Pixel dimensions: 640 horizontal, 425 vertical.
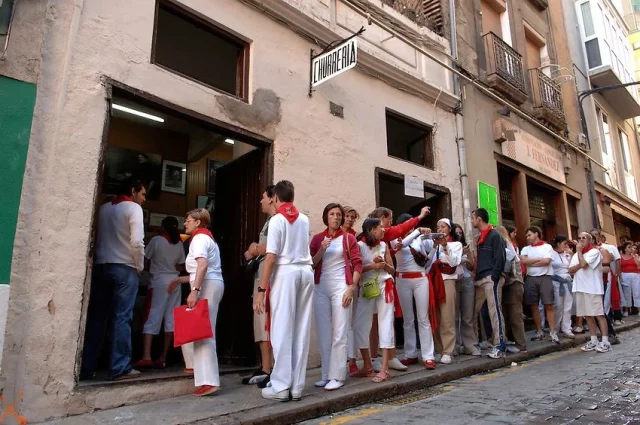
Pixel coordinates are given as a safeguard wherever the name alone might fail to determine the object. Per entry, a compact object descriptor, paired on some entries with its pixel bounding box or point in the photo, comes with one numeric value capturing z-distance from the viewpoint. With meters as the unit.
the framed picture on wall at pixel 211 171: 8.43
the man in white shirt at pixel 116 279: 4.40
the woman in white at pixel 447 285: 6.16
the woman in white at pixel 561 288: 8.36
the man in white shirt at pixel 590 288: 7.21
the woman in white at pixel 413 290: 5.80
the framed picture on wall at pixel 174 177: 8.02
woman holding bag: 4.31
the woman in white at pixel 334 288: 4.67
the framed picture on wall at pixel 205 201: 8.10
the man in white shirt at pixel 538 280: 7.99
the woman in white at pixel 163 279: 5.50
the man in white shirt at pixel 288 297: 4.16
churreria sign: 6.22
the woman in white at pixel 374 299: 5.05
